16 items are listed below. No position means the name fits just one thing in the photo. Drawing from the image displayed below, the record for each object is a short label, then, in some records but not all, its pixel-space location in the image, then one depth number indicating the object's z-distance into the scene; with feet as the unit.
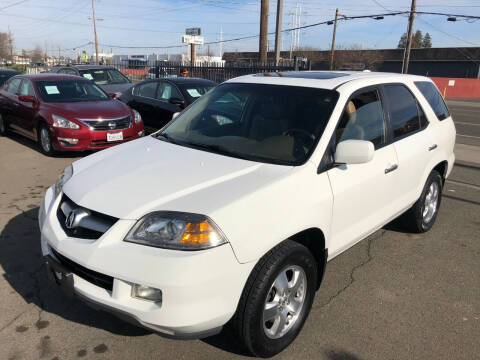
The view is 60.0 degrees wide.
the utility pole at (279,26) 50.37
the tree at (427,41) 387.30
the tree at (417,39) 347.60
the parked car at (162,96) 29.96
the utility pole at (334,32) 145.89
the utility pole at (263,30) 57.41
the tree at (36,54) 363.52
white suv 7.29
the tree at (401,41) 383.47
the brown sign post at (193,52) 75.77
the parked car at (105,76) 43.19
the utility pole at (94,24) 168.18
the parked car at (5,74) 44.37
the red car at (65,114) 24.39
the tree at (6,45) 262.67
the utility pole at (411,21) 94.94
